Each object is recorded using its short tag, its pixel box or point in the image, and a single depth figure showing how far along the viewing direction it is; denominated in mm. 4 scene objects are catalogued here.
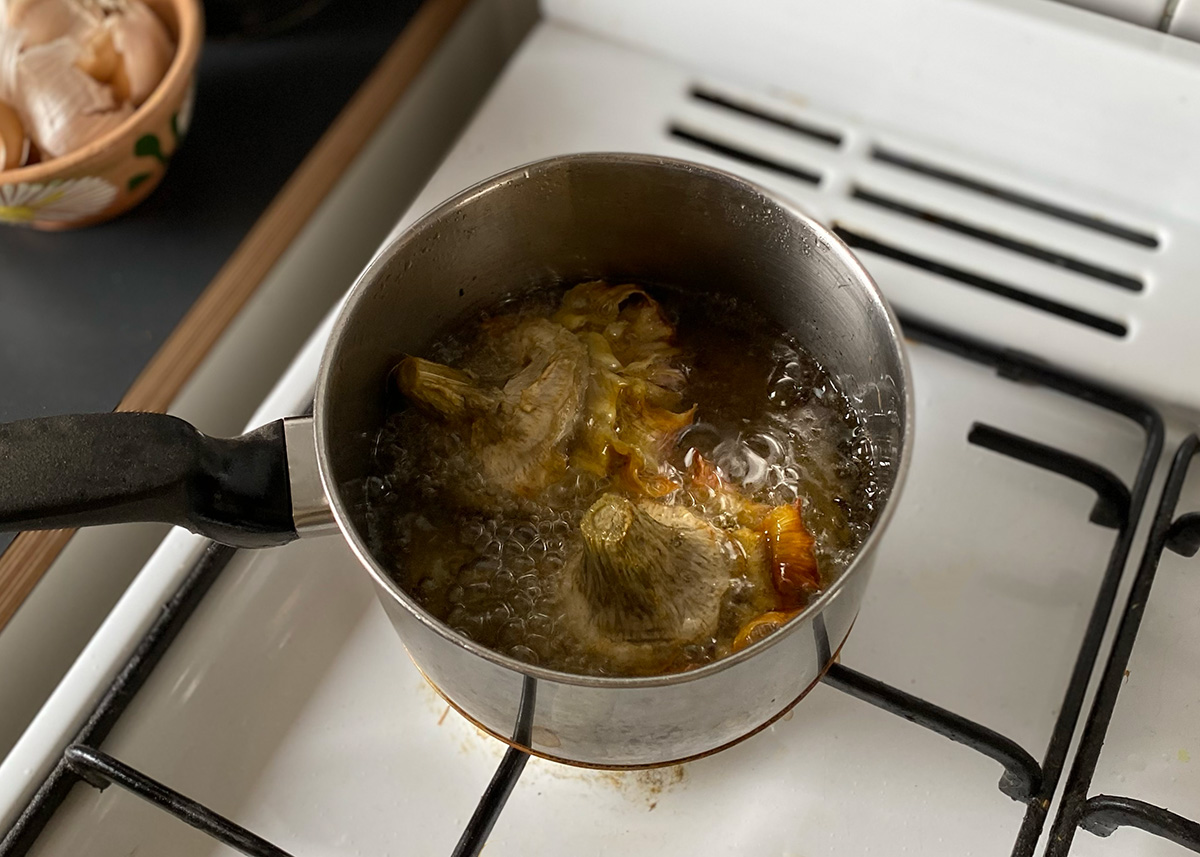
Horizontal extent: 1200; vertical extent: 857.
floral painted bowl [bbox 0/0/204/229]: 527
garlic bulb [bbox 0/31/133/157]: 543
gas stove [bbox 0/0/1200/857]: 445
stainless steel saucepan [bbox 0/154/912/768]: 345
